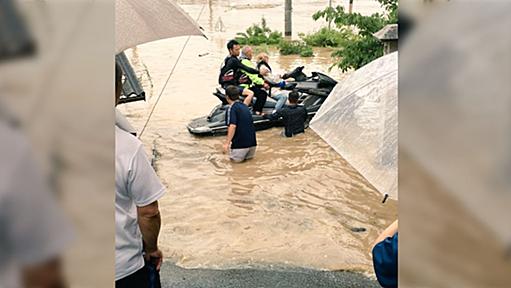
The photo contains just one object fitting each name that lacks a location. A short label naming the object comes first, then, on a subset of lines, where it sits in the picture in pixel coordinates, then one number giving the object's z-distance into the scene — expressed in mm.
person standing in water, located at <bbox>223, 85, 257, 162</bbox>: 8990
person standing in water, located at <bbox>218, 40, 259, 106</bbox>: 10602
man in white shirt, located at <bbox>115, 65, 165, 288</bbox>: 2498
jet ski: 10773
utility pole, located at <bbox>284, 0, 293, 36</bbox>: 22516
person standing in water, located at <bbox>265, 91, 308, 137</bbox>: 10382
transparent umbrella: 2905
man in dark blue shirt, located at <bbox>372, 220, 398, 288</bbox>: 2043
